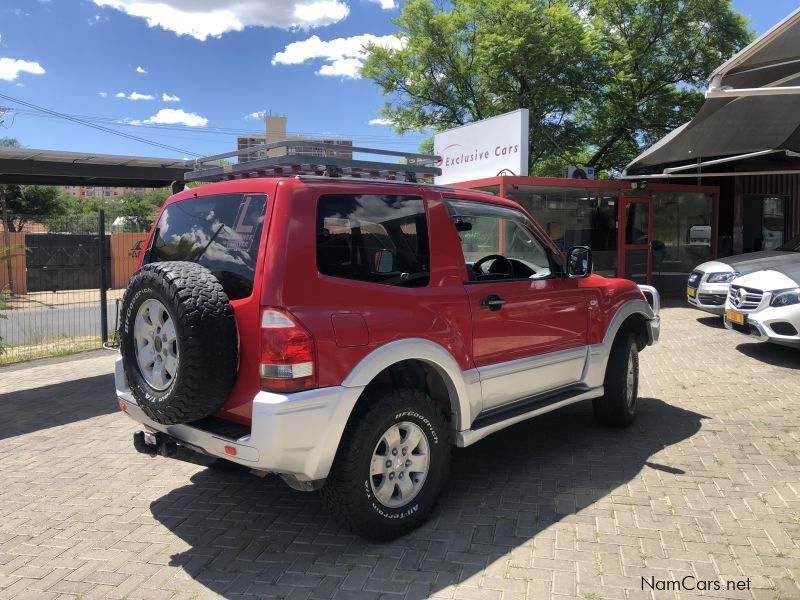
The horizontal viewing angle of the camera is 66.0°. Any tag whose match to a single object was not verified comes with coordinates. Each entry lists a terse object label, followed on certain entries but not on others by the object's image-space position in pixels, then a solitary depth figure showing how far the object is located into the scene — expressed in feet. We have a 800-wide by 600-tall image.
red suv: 9.74
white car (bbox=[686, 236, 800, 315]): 30.53
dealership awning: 21.48
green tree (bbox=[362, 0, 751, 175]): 63.16
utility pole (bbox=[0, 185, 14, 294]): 27.62
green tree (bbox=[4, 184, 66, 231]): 124.55
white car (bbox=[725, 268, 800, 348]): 23.88
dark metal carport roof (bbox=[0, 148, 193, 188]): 25.05
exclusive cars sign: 39.04
